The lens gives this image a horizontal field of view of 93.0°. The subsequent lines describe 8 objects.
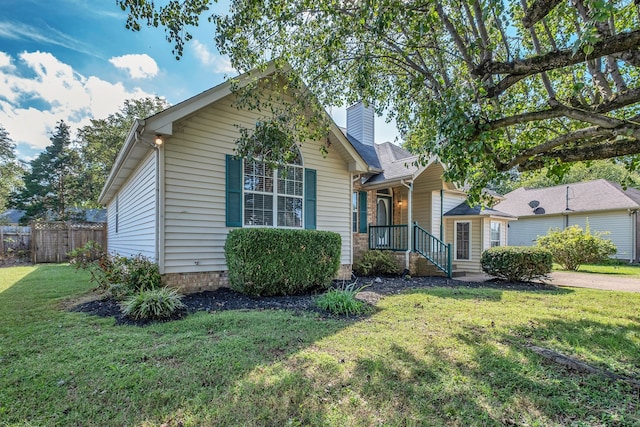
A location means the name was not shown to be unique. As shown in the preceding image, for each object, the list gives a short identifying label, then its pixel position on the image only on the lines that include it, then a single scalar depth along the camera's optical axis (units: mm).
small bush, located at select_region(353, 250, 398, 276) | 10320
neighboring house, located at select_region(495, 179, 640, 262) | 17625
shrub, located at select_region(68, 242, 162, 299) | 5980
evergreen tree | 23906
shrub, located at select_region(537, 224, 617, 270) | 13633
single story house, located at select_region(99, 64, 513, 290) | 6516
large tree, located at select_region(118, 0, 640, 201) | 3840
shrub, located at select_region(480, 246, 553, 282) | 9266
